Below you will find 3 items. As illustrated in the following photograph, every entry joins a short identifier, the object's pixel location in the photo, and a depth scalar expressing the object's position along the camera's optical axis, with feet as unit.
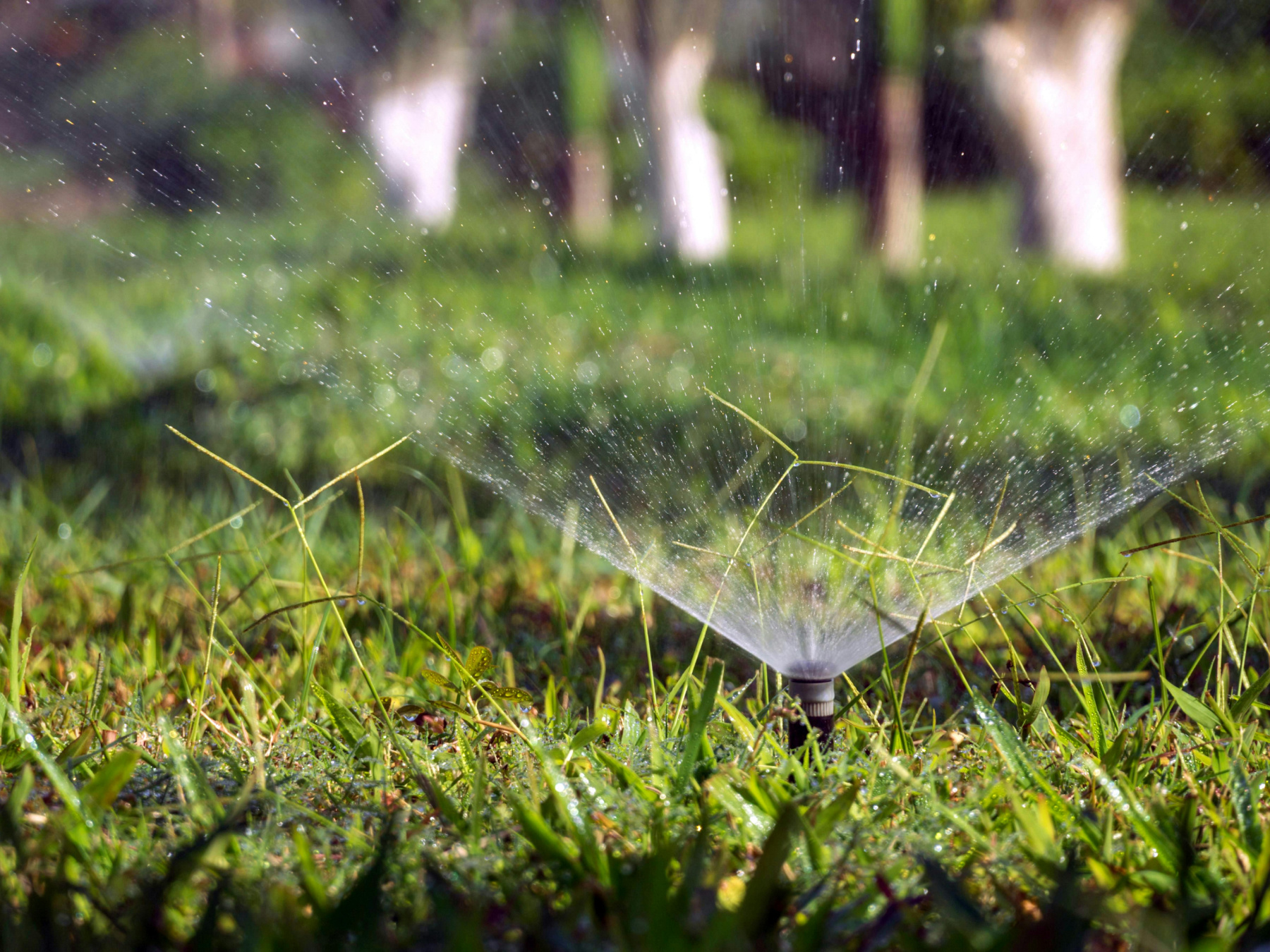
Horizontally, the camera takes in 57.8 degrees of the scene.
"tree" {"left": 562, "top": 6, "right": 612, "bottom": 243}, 48.47
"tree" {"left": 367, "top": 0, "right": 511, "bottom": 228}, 40.75
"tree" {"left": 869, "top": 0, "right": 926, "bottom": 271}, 24.85
